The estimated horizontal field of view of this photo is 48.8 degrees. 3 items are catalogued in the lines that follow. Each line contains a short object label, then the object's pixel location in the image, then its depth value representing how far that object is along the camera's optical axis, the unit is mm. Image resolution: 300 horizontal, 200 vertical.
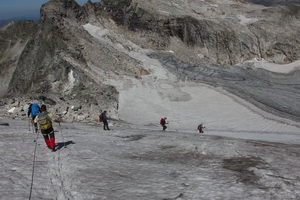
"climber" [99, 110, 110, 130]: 22594
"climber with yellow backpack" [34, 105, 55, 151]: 12453
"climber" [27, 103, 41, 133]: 17078
